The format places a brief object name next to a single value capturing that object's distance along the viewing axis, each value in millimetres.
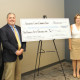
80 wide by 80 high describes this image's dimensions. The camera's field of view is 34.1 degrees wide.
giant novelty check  2634
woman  3105
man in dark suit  2307
